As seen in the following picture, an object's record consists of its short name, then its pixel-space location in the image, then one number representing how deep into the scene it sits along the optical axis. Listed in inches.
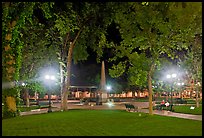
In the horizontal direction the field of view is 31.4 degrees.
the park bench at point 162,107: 1254.2
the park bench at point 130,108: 1204.4
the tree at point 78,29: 1155.3
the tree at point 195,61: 1353.3
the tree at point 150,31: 847.1
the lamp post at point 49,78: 1322.6
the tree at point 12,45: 791.1
